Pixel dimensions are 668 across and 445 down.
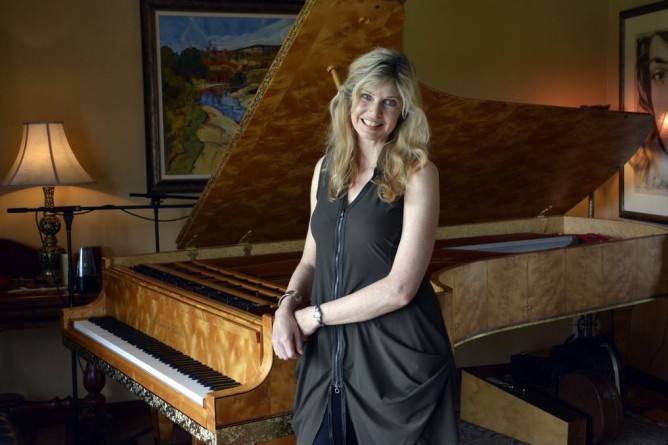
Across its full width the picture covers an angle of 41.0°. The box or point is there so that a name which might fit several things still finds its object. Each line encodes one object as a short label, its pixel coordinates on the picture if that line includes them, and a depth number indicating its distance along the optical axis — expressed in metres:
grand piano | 2.46
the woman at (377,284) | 1.93
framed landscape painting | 4.51
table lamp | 4.05
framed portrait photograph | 4.84
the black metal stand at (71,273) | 3.29
